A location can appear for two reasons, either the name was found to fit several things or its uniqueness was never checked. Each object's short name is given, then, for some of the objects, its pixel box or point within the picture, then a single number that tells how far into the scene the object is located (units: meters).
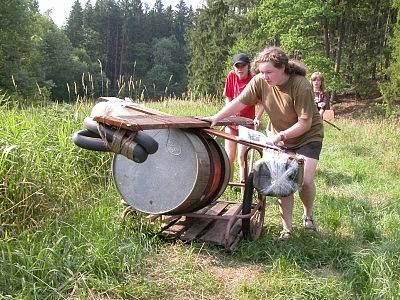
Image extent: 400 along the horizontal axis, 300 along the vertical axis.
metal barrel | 3.91
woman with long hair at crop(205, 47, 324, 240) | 4.15
